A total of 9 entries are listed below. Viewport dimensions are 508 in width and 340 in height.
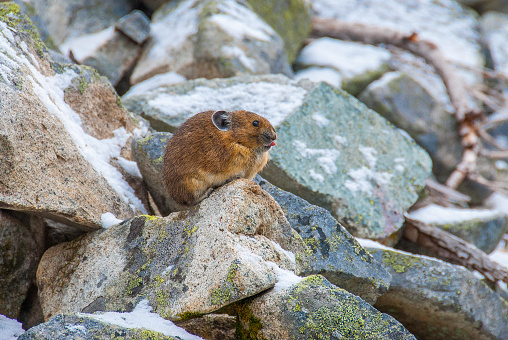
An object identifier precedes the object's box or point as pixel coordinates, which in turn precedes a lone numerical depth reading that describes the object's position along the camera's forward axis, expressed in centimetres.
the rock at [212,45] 1858
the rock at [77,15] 2112
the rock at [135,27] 2044
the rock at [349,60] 2220
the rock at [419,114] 2116
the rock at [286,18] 2377
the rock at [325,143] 1372
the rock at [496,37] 3022
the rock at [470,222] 1634
